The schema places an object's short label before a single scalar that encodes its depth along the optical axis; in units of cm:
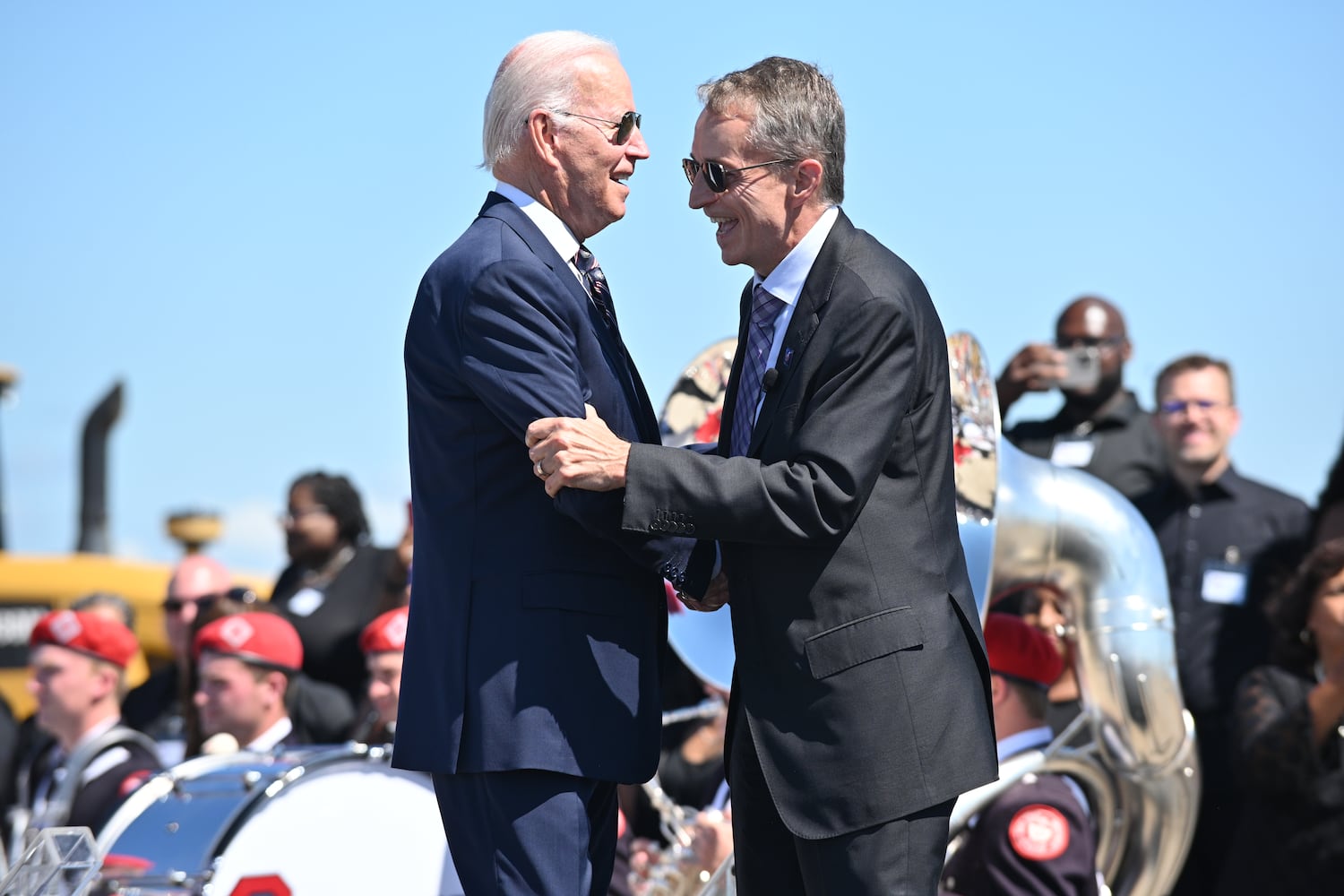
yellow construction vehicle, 2230
